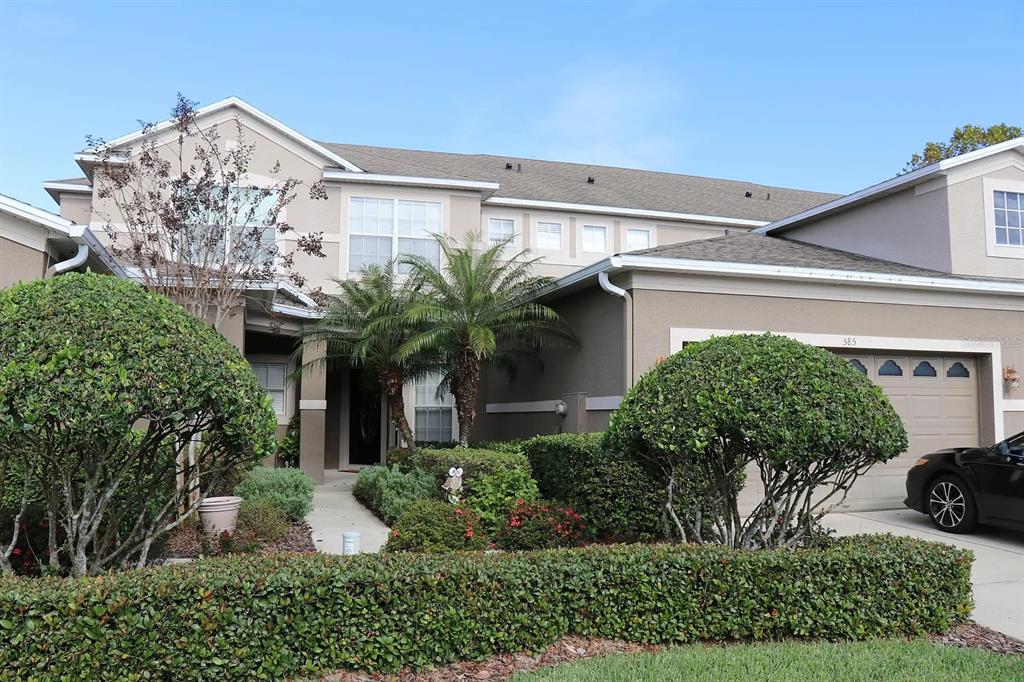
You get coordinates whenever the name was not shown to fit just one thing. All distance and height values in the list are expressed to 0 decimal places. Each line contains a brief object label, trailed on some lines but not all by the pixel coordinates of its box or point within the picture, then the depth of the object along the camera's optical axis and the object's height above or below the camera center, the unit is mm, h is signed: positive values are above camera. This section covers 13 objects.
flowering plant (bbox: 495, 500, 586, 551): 7965 -1376
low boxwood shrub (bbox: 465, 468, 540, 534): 8688 -1114
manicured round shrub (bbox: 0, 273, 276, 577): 4238 +2
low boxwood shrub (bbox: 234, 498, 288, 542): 8242 -1389
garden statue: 9195 -1040
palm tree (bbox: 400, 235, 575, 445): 12242 +1383
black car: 8742 -1050
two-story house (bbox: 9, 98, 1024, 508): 10916 +1721
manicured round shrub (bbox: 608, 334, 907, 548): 5398 -179
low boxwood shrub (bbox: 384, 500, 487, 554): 7594 -1361
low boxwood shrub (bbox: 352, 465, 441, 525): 9984 -1284
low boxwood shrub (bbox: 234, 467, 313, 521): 9586 -1201
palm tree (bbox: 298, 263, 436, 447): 12938 +1150
